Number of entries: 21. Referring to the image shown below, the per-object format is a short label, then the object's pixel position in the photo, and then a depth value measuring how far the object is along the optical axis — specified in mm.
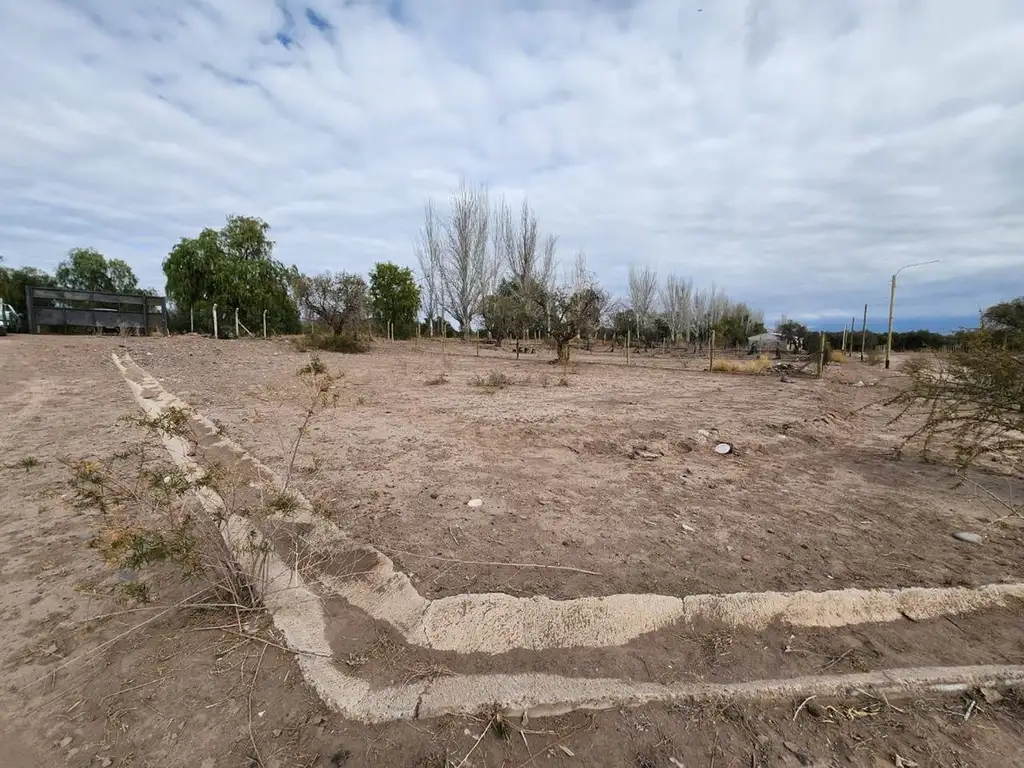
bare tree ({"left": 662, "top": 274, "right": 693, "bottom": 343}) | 46438
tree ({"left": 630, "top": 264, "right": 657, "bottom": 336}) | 44750
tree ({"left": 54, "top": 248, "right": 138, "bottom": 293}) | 37562
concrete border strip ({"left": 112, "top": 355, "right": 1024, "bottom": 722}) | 1700
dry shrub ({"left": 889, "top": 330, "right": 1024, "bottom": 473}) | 3861
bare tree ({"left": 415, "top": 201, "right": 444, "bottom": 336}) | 37844
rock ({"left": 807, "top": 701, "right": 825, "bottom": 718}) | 1669
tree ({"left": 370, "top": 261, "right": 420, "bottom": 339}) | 35688
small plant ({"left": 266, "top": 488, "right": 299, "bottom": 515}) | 2256
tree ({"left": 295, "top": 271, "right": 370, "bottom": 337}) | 21328
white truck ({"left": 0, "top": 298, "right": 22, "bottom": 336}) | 20422
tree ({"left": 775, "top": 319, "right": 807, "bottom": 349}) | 31531
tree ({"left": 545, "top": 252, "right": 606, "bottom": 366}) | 16328
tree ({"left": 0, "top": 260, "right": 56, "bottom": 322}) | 30094
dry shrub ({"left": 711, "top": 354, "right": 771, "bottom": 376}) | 15804
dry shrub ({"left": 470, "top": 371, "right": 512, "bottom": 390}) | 10225
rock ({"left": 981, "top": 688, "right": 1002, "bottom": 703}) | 1718
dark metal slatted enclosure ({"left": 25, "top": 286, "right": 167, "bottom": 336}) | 23000
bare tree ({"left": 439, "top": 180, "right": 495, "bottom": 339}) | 36031
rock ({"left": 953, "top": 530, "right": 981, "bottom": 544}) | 2998
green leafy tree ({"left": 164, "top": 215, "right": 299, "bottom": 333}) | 27812
